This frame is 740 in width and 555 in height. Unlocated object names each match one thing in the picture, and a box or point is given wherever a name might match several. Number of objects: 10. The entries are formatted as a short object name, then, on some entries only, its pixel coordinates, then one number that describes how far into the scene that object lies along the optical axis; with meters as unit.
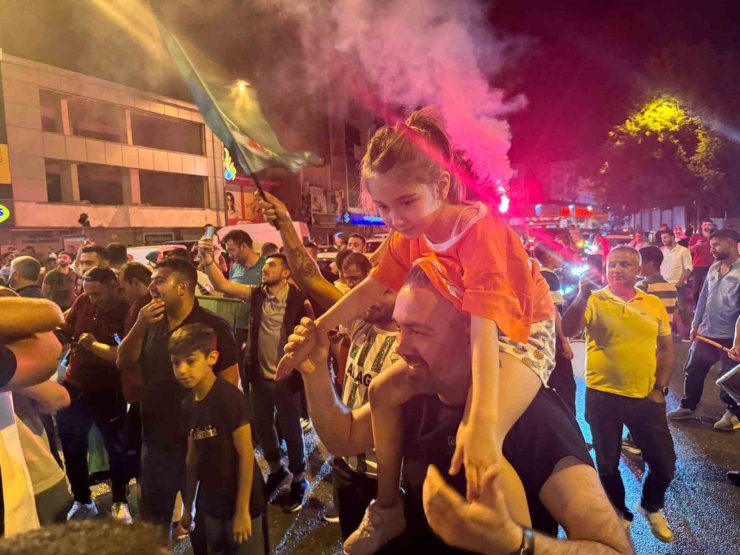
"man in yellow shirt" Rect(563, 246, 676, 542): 3.88
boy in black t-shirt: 2.91
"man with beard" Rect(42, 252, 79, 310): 7.16
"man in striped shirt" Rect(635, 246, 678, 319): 6.32
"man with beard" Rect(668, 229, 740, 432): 6.10
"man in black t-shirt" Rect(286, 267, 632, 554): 1.33
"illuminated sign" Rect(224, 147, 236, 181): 31.25
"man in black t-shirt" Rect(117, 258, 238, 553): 3.31
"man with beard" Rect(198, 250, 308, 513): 4.72
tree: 22.41
